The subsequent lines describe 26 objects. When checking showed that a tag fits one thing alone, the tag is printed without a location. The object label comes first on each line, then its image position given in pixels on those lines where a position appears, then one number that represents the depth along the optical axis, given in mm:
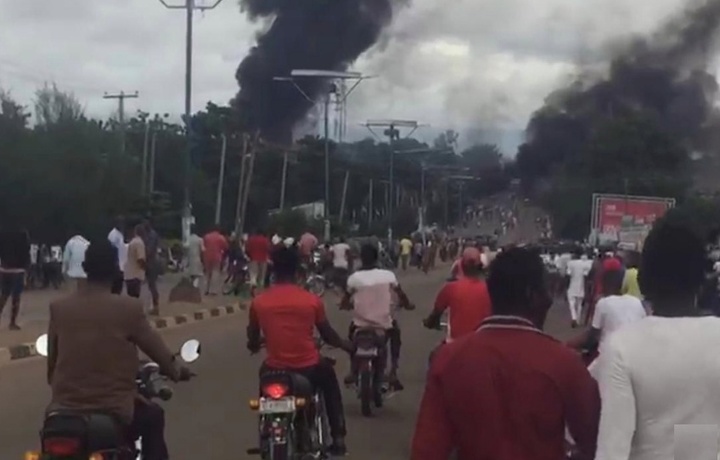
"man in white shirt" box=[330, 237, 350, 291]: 36125
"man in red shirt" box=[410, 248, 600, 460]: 4535
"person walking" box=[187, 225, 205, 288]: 32844
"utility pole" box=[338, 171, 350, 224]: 88712
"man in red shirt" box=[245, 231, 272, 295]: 35219
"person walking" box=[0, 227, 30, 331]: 21703
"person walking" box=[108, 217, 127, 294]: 23219
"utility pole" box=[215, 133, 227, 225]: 63703
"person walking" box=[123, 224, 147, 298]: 23875
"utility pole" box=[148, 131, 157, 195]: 78312
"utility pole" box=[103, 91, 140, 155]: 74225
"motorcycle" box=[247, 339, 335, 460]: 8977
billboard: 54938
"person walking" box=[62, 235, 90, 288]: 21989
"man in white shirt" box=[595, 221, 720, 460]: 4336
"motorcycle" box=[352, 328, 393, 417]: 13609
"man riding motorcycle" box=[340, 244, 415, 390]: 13703
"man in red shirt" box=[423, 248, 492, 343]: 12211
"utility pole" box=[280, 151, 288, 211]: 75950
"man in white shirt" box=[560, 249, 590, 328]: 28297
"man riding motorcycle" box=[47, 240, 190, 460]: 6844
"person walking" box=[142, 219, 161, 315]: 24797
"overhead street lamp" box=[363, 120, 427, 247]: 65000
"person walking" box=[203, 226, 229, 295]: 35062
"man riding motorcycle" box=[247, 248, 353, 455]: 9695
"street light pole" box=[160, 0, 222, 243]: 33156
